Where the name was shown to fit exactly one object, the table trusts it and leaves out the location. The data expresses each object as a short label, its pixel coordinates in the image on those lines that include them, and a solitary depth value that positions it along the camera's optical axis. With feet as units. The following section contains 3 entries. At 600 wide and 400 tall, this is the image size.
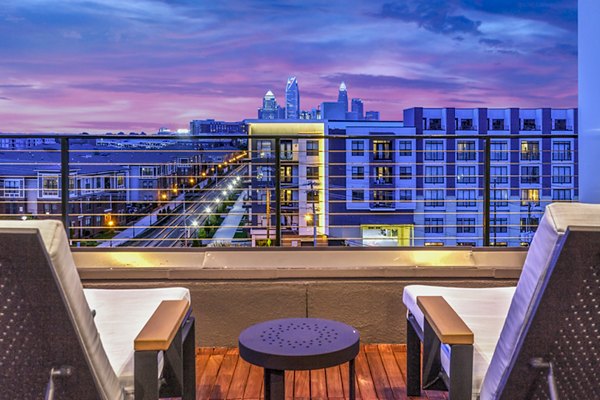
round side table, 6.11
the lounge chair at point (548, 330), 4.33
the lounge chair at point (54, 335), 4.27
